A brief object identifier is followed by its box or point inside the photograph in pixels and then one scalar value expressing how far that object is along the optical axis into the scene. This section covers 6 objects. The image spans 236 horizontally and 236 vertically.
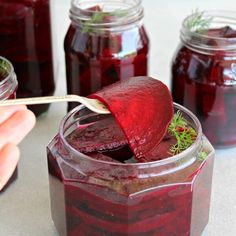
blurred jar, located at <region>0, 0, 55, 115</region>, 0.73
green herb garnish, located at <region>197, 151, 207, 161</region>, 0.59
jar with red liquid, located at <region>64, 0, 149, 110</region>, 0.71
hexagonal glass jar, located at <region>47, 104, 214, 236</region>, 0.56
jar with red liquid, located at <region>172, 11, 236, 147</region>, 0.70
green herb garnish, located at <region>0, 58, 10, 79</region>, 0.68
